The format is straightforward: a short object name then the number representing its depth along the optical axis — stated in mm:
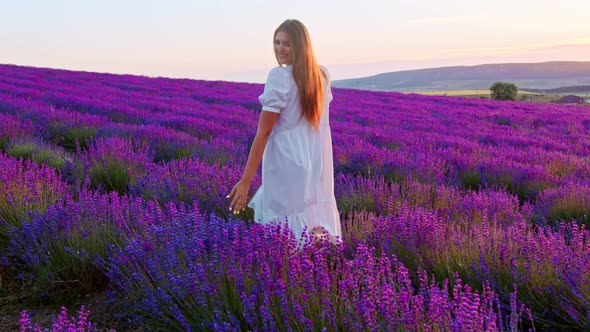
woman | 2514
